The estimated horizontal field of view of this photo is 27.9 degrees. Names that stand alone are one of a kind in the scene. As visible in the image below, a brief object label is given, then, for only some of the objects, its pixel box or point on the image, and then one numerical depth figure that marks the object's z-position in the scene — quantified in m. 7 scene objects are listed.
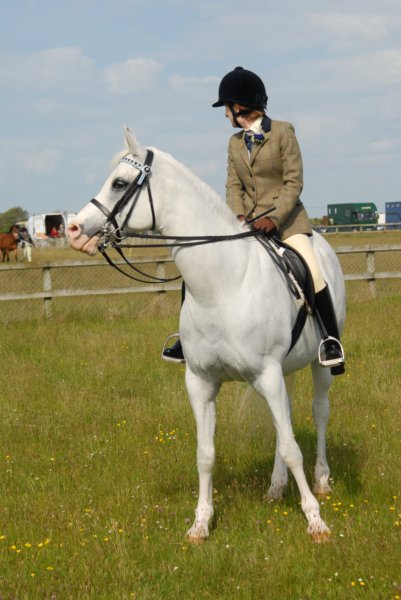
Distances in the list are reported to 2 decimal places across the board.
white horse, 5.39
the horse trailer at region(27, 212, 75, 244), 75.00
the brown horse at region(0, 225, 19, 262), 44.87
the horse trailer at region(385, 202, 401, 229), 100.56
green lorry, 97.00
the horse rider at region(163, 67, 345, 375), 6.22
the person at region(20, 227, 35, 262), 44.39
